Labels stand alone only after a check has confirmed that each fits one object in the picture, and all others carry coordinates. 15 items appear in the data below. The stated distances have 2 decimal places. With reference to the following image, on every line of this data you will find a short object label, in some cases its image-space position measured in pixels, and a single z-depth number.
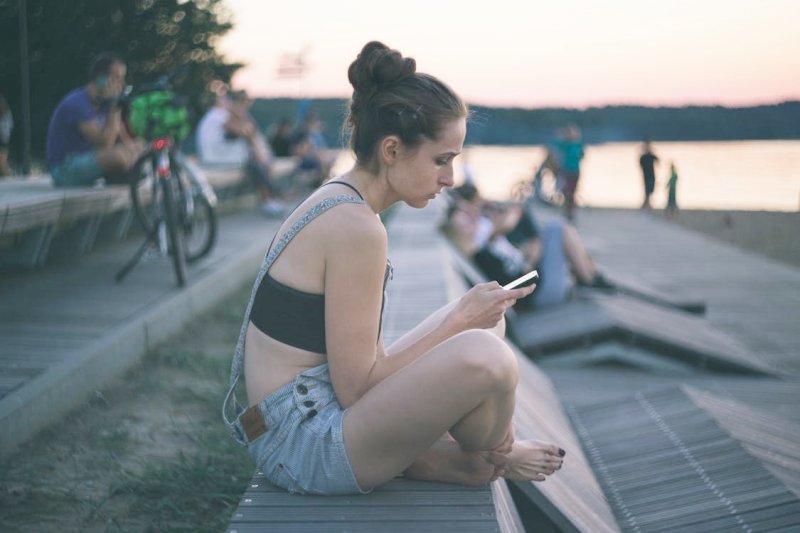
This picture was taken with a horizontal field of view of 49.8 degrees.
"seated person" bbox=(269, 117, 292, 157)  17.56
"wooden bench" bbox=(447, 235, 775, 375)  6.68
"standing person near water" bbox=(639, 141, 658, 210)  24.69
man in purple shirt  6.82
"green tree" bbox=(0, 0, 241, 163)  10.02
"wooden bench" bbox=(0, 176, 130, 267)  5.46
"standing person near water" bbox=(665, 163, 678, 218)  22.09
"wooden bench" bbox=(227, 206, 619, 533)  2.40
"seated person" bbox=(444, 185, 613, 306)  7.95
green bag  6.53
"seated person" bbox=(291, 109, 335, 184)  16.72
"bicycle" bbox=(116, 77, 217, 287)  6.28
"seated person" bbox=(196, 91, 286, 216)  12.29
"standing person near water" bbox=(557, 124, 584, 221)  21.39
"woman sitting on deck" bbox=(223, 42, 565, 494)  2.46
